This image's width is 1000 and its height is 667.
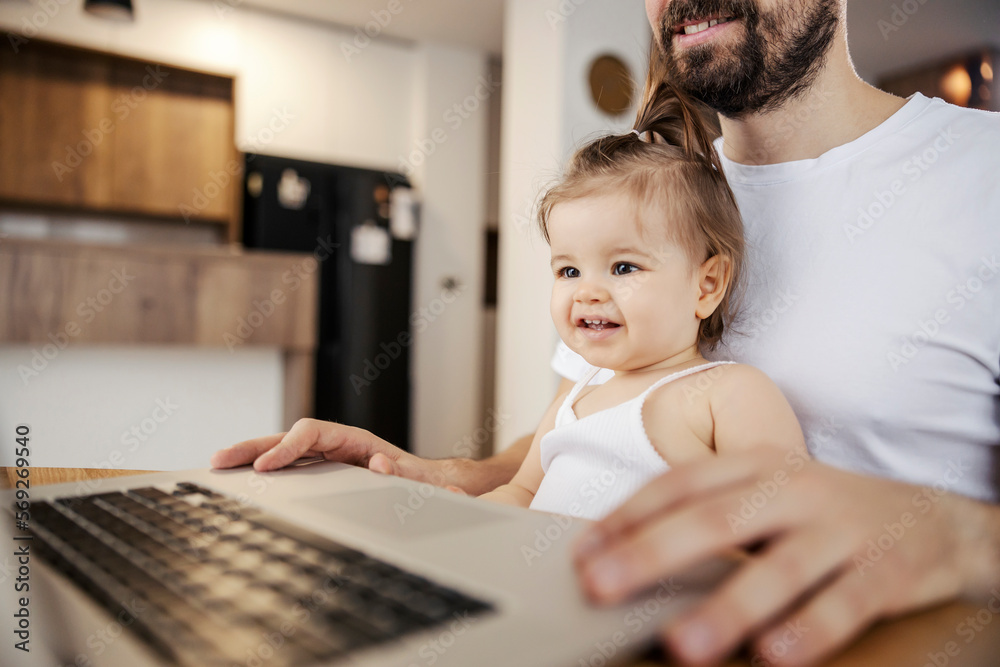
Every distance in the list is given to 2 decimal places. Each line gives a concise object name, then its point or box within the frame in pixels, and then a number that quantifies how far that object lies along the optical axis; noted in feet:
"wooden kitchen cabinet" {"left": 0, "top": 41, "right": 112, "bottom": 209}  12.92
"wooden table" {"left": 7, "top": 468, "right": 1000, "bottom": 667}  1.14
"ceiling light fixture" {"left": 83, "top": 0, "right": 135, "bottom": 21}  10.29
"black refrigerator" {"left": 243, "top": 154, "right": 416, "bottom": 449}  13.85
